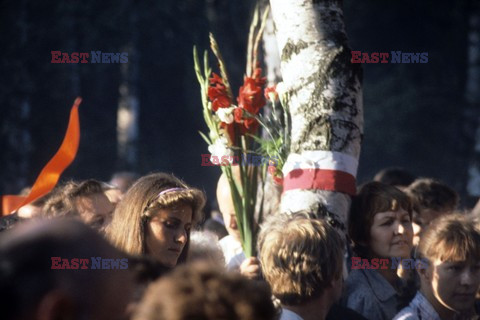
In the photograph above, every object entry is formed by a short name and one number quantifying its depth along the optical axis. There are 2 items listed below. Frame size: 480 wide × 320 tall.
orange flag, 9.14
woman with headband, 8.40
